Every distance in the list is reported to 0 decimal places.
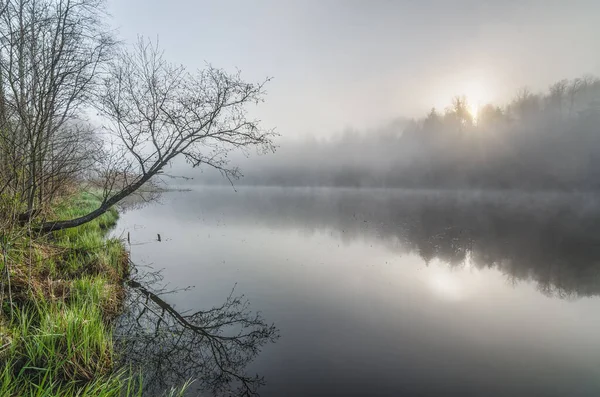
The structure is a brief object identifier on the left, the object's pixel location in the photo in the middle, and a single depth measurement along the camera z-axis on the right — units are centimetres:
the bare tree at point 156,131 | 887
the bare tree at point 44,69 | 668
